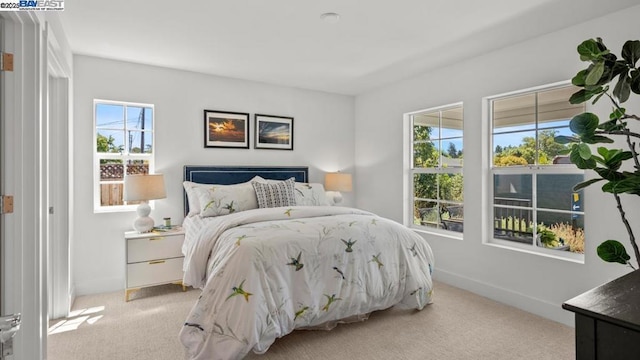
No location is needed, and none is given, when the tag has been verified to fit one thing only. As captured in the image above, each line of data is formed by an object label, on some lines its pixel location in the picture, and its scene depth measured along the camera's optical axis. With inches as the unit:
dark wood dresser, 35.7
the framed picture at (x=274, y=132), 177.0
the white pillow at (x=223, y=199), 137.9
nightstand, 129.6
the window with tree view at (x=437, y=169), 153.9
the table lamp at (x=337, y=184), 187.0
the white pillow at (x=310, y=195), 153.5
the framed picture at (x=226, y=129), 163.2
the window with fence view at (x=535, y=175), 116.4
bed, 85.7
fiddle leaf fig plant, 62.8
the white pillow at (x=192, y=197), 145.0
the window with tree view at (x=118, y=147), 142.7
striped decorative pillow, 142.9
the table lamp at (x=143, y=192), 132.3
